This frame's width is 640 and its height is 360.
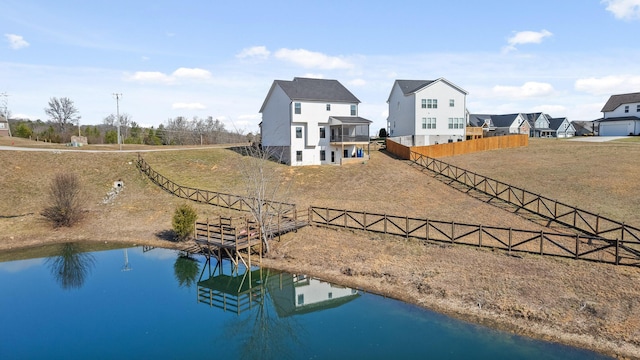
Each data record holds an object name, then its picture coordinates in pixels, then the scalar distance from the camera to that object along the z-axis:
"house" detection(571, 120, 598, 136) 113.81
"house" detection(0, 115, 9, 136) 78.44
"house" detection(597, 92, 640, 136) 74.06
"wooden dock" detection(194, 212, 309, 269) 26.17
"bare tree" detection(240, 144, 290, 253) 27.47
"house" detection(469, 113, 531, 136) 91.06
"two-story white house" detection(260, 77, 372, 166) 51.44
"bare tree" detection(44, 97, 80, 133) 103.38
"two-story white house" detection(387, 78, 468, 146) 60.09
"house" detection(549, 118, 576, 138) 102.31
